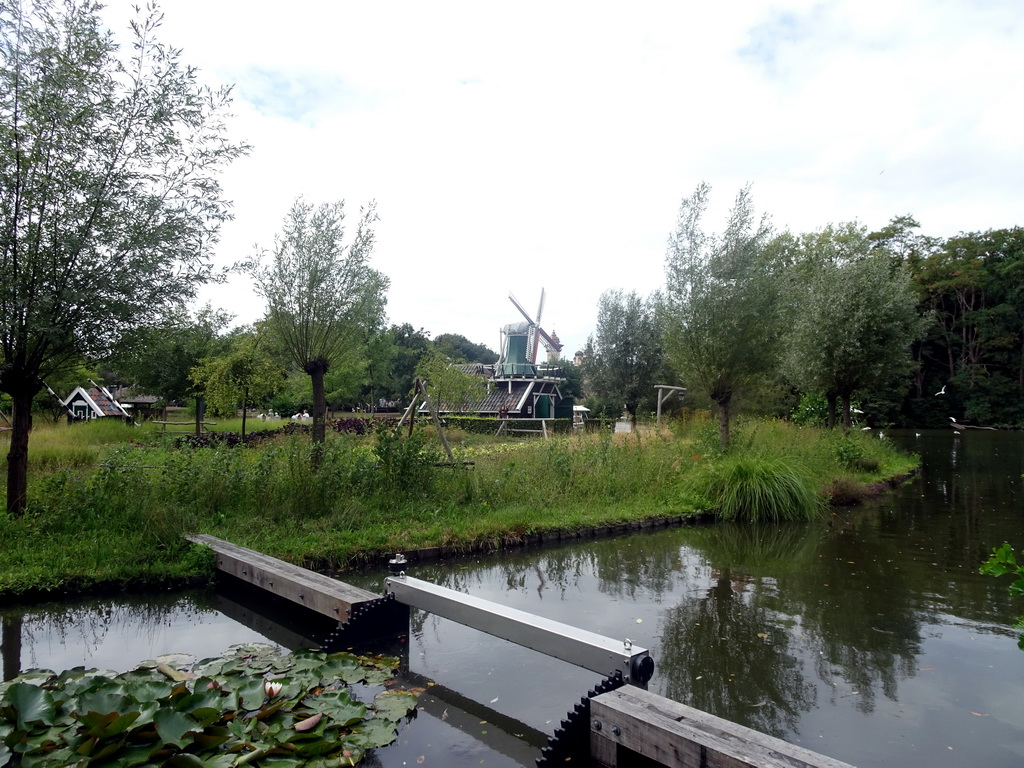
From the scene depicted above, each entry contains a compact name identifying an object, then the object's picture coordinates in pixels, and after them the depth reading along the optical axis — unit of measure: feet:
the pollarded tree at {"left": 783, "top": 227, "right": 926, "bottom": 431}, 58.75
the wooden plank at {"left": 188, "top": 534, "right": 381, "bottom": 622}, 15.75
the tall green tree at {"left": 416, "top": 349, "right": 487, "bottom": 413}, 98.27
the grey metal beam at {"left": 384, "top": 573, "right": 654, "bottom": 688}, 11.43
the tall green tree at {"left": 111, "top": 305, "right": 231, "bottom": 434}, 23.90
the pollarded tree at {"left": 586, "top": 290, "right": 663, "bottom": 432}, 108.88
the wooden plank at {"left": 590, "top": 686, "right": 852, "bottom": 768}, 8.25
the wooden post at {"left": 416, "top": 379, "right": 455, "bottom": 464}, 39.49
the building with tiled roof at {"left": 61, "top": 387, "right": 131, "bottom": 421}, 74.95
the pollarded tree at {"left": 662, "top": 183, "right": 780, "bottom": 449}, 47.57
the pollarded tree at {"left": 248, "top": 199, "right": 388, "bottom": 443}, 33.17
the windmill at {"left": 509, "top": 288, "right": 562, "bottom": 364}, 176.63
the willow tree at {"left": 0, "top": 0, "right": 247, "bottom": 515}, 20.86
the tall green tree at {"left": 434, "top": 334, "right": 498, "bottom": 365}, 241.45
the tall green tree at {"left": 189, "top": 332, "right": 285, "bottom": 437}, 58.23
